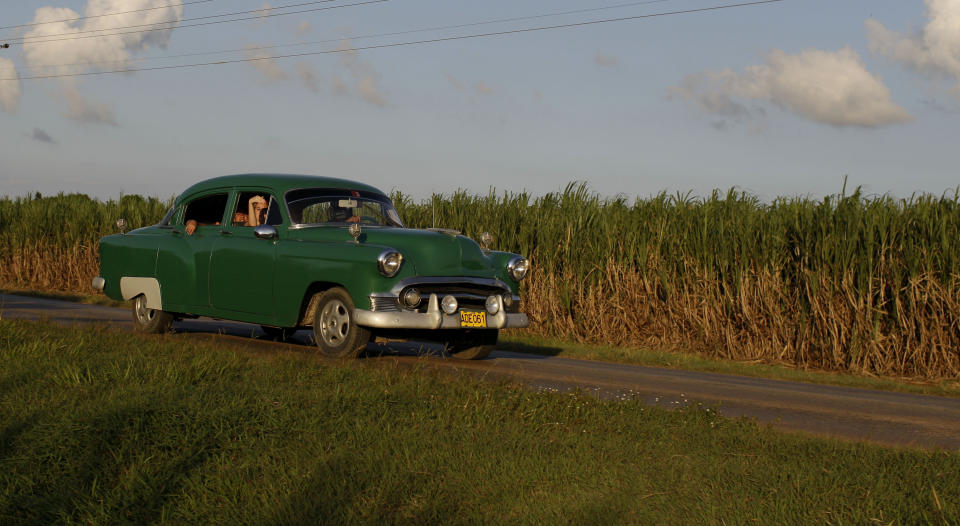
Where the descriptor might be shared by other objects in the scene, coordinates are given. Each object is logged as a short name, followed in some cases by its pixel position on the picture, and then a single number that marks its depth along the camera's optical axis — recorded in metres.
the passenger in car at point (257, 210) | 11.91
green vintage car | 10.48
